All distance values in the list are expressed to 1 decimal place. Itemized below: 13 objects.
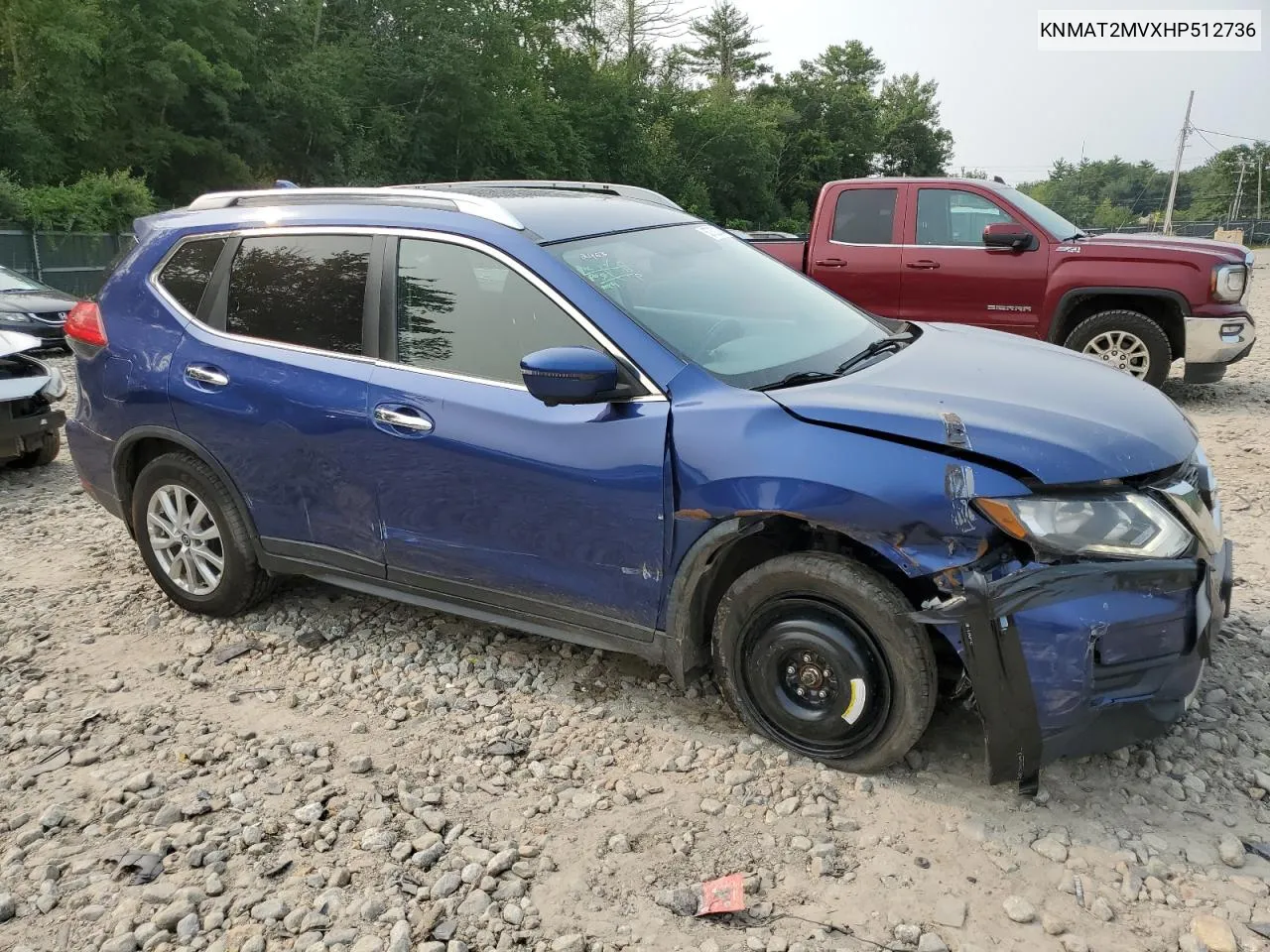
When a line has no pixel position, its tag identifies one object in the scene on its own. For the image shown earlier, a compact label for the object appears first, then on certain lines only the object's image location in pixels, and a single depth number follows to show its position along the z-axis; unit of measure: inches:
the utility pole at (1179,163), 2181.2
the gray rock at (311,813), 116.9
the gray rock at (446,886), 104.1
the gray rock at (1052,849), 105.0
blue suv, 105.3
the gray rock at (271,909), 101.8
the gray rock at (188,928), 99.9
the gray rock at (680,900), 100.5
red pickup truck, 314.2
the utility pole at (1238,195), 3587.6
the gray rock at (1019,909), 96.9
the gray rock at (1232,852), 103.2
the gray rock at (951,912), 96.9
